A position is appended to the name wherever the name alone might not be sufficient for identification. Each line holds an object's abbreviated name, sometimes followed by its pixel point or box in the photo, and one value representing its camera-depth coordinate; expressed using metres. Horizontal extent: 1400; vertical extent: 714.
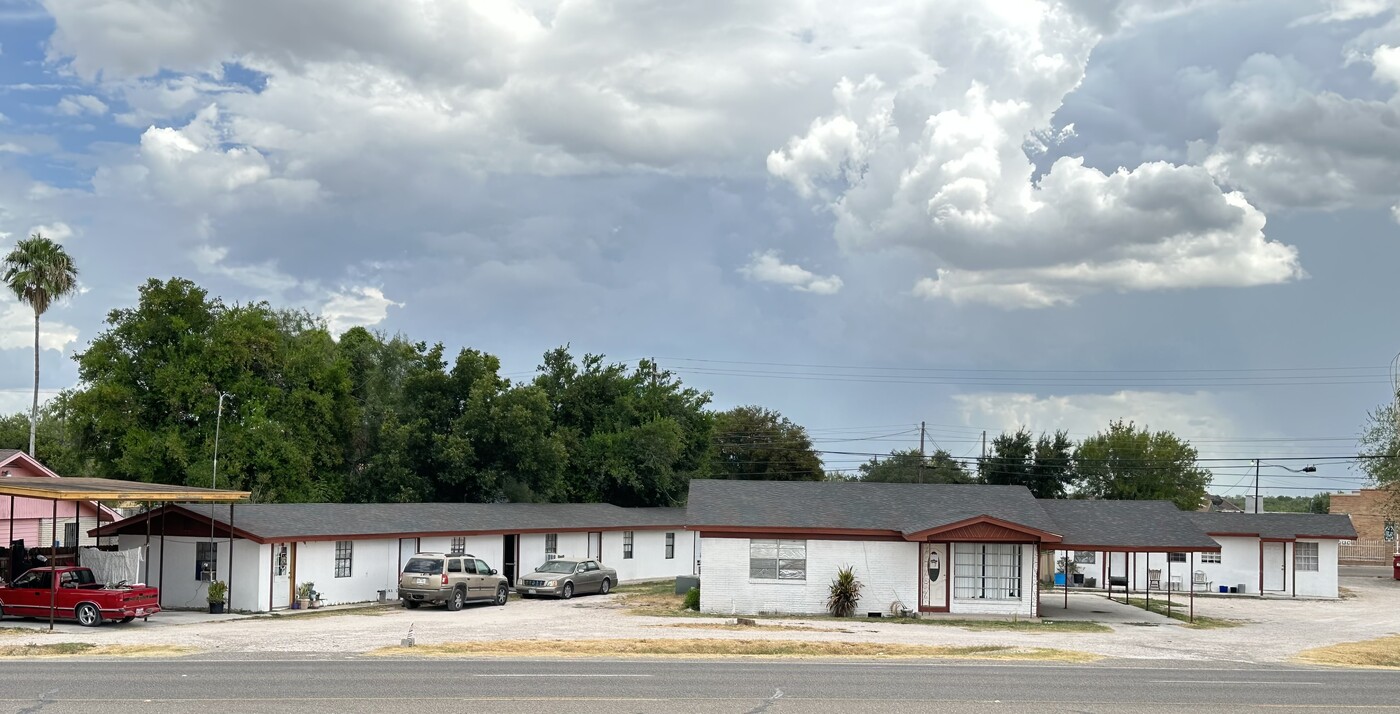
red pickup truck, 32.91
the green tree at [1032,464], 90.06
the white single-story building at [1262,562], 58.00
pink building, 49.50
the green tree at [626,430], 68.25
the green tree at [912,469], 96.81
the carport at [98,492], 33.34
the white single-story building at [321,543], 39.81
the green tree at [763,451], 96.38
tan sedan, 46.88
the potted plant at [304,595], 40.88
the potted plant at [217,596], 38.62
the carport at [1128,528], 43.00
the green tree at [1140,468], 91.94
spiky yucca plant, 40.75
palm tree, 70.75
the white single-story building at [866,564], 41.34
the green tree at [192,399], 62.00
